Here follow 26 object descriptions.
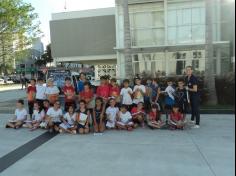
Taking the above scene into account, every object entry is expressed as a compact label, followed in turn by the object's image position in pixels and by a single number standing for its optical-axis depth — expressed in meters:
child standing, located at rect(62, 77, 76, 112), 5.35
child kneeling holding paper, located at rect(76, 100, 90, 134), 4.54
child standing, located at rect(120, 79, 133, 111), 5.22
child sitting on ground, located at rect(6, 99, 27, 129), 5.08
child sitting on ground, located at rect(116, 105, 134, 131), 4.73
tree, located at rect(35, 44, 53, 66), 49.03
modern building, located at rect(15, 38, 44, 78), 44.11
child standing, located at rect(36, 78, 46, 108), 5.60
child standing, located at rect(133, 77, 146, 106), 5.26
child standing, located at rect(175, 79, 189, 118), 4.92
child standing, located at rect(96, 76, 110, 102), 5.26
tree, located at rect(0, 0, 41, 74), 21.05
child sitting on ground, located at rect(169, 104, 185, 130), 4.71
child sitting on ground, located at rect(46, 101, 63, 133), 4.71
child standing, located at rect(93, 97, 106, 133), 4.64
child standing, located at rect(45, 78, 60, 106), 5.40
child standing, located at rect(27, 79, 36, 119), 5.60
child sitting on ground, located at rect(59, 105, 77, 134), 4.58
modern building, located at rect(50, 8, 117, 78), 14.27
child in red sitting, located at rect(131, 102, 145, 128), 4.95
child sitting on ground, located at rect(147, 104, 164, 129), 4.80
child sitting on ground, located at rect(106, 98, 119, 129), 4.78
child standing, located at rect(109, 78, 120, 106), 5.23
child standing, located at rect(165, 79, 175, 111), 5.23
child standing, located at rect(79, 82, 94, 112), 5.13
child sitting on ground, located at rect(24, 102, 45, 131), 4.97
